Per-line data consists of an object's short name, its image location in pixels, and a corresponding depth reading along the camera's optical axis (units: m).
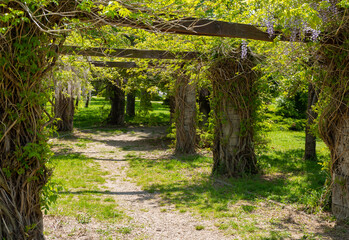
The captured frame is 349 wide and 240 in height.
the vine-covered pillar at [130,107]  20.15
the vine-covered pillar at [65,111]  13.86
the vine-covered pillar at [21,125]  3.19
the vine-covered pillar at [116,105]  16.00
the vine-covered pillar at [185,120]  10.02
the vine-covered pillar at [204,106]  13.05
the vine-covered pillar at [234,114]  6.91
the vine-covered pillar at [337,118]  4.48
